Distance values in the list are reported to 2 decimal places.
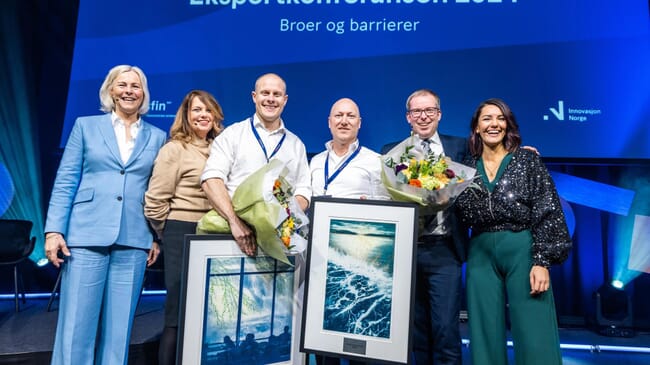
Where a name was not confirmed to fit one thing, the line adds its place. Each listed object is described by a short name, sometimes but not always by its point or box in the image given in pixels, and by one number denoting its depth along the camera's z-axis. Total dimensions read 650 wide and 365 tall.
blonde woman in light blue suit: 1.92
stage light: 3.68
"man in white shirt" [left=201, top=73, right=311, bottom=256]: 1.95
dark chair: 3.63
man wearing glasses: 2.09
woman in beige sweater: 2.07
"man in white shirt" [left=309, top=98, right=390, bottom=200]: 2.09
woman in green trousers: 1.78
